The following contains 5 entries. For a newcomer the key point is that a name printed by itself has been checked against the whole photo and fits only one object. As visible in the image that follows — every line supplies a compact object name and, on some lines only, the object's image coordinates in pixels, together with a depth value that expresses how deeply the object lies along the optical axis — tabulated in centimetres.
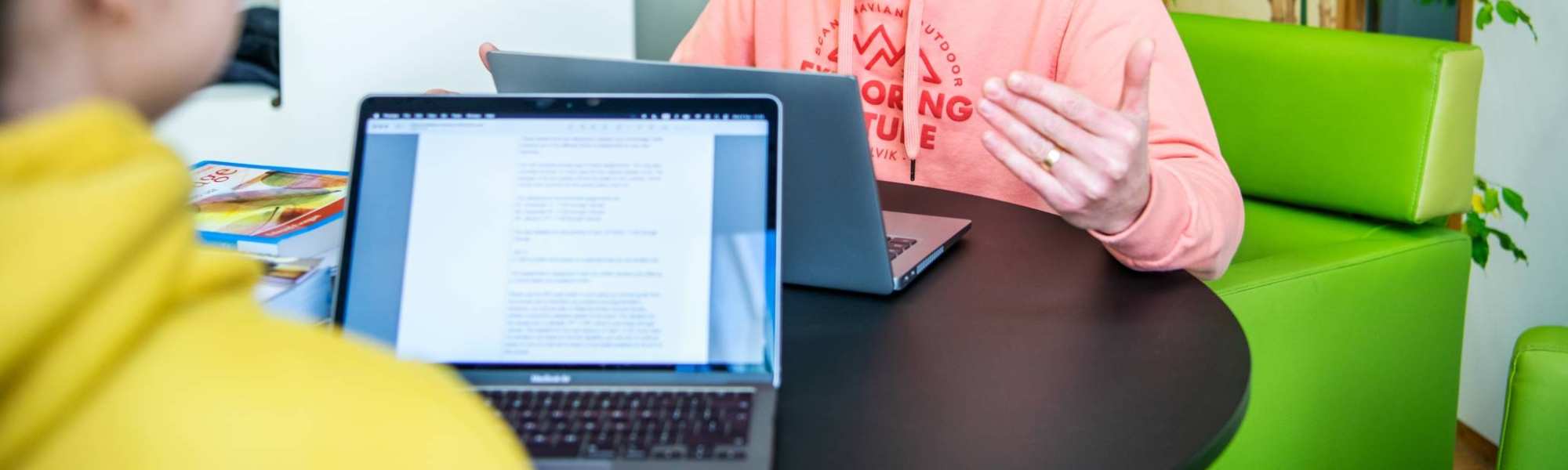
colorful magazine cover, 105
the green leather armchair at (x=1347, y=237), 145
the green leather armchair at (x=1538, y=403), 126
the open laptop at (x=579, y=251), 82
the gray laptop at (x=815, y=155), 99
